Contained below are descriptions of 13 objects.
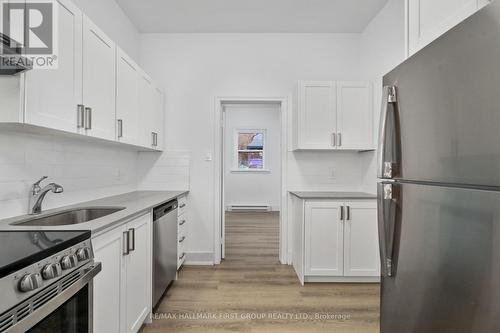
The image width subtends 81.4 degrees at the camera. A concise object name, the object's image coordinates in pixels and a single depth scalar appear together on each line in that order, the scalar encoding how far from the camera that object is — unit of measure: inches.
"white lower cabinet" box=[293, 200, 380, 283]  118.9
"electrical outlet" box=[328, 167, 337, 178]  145.3
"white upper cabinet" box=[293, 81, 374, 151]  130.5
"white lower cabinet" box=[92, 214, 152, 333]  59.7
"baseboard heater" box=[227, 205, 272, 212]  297.7
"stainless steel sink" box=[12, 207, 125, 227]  66.2
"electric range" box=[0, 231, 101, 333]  33.0
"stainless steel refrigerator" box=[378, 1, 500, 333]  29.5
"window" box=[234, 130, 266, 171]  300.8
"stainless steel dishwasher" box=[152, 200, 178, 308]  94.4
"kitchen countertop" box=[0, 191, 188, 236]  55.1
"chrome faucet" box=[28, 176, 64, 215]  70.5
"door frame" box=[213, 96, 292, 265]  145.1
